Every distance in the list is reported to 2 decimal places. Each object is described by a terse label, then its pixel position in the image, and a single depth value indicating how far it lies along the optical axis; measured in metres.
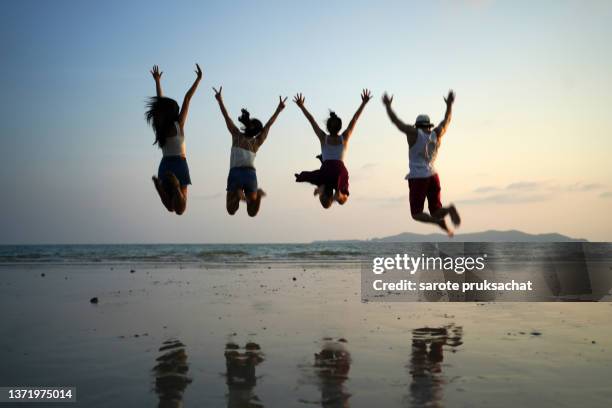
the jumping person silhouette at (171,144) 10.13
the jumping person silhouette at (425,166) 9.99
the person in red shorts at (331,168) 11.23
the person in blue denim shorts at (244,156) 11.07
